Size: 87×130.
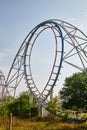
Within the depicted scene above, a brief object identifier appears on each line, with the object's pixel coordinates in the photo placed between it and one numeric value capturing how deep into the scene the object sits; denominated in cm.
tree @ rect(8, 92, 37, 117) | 2259
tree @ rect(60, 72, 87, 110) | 3294
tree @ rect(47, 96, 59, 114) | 2051
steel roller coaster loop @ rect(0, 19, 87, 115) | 1759
